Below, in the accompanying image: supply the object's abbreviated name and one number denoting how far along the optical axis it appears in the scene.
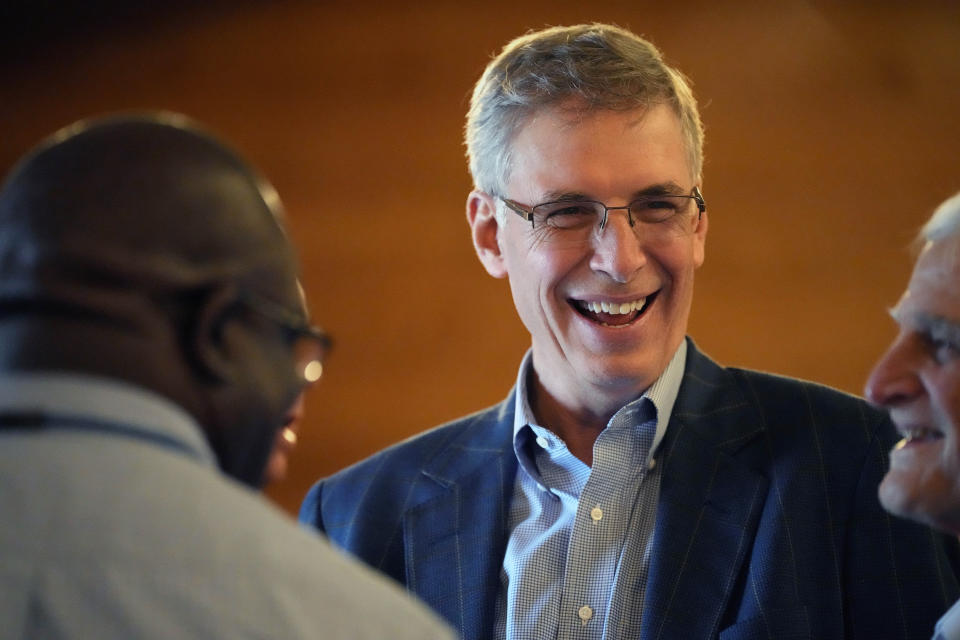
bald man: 1.45
